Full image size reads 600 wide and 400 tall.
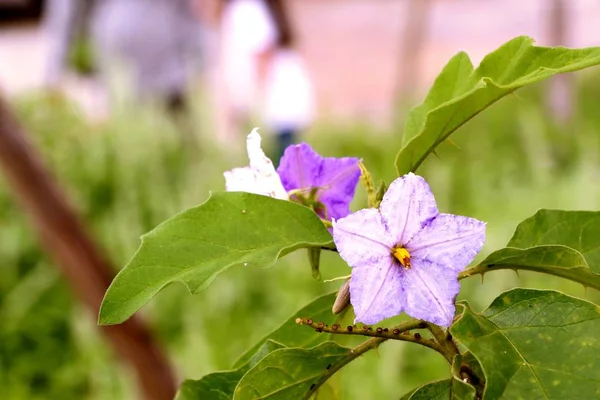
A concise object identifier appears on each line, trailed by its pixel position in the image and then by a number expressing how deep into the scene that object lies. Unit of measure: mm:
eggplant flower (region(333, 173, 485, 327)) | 338
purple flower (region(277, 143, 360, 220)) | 376
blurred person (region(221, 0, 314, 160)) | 2664
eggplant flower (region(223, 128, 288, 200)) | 372
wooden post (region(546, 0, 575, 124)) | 3518
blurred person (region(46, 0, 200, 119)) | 3141
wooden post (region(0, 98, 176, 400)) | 1329
